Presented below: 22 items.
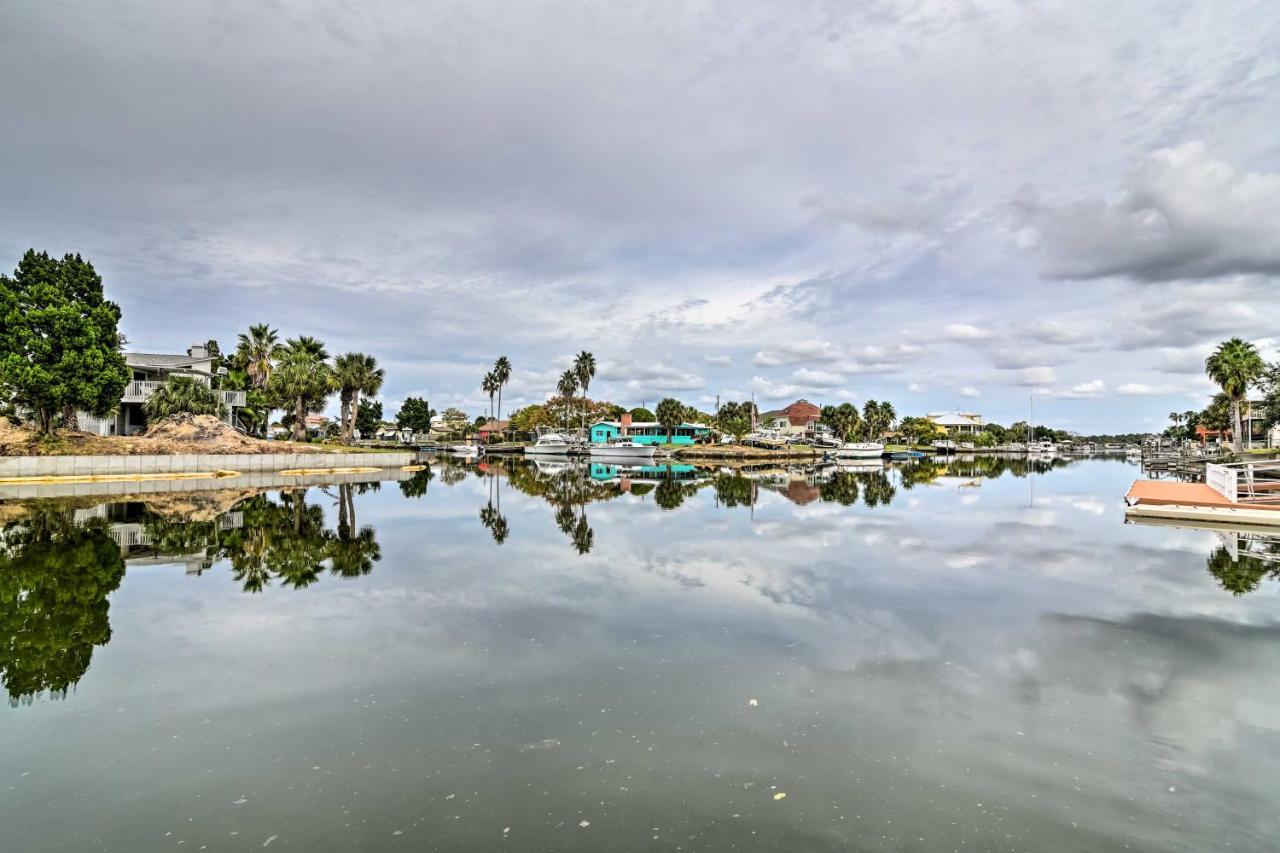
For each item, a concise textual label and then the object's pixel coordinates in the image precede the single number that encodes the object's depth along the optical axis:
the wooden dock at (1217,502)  22.80
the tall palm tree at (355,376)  65.69
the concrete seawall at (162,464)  34.88
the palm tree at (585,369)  104.56
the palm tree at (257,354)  57.34
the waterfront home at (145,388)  45.75
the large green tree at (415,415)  124.16
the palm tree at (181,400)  43.81
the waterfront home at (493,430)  123.31
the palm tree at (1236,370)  51.59
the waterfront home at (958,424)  153.23
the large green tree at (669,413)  96.50
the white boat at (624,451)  76.81
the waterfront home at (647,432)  96.81
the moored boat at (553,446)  86.10
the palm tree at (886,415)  112.31
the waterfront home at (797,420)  138.51
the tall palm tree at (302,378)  54.69
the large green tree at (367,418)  118.19
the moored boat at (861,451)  83.81
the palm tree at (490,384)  111.12
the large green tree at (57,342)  35.62
